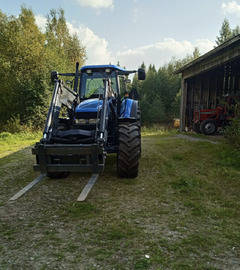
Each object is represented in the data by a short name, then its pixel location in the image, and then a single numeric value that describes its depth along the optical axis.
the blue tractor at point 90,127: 4.12
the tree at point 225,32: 44.38
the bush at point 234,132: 6.57
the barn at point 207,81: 10.21
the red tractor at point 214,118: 11.65
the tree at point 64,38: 30.70
